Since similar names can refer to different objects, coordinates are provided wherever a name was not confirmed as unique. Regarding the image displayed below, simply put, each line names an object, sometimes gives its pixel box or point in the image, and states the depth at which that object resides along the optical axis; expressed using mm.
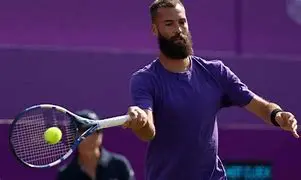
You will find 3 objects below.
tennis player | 8711
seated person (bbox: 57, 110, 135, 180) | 12820
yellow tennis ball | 8930
